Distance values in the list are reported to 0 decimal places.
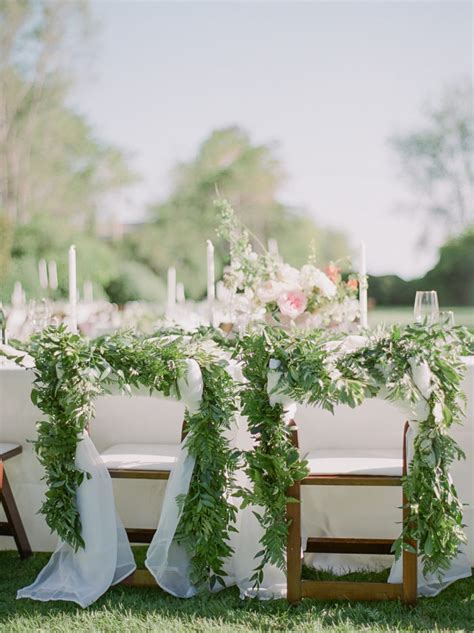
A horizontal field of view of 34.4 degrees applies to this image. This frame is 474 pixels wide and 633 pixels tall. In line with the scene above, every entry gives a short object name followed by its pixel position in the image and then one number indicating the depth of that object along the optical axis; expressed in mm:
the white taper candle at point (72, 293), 2895
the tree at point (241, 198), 22141
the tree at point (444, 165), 19922
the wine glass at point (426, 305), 2602
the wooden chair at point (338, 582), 2209
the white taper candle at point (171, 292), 4734
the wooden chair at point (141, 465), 2377
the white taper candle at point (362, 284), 2961
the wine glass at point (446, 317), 2498
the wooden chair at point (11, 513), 2664
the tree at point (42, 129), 18328
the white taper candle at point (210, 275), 3074
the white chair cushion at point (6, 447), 2678
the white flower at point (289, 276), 2867
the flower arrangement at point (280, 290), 2852
